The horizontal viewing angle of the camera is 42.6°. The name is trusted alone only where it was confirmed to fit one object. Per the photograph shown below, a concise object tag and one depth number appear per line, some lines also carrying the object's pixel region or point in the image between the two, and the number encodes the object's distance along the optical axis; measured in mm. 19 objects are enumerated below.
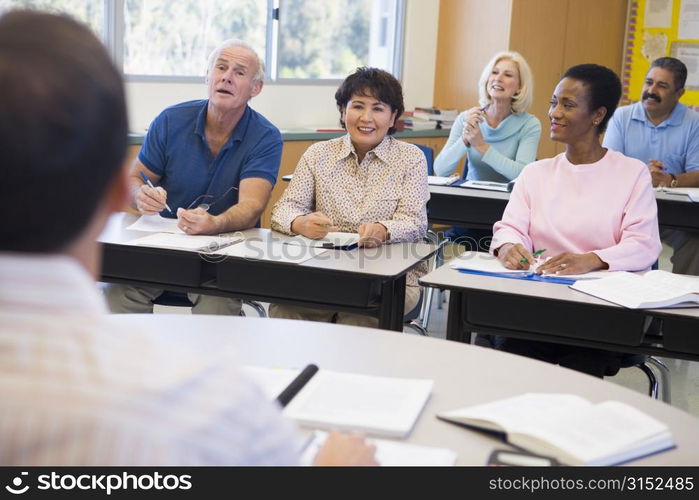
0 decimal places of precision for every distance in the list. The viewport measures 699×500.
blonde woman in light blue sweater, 4602
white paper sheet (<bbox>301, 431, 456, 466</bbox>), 1283
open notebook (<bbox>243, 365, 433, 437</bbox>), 1393
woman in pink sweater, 2730
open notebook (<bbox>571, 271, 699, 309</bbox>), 2285
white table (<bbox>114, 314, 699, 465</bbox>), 1402
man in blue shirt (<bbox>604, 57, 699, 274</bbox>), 4727
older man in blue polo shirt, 3242
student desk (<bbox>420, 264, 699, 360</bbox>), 2338
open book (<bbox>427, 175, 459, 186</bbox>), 4387
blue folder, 2543
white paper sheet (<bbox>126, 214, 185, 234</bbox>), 3066
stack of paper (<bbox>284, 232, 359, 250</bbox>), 2900
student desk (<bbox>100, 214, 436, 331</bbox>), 2670
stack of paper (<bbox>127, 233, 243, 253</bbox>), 2795
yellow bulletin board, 7145
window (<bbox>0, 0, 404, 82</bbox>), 5266
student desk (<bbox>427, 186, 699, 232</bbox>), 4004
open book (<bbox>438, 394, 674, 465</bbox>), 1312
